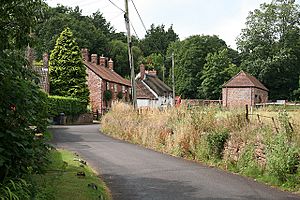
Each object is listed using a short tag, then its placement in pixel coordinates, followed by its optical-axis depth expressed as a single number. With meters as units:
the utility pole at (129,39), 30.94
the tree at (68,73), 51.16
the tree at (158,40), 117.31
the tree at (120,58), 91.81
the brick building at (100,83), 58.50
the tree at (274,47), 76.06
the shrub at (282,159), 12.19
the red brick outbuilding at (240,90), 64.69
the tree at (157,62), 101.76
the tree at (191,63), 88.31
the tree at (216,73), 80.25
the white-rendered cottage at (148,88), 71.07
